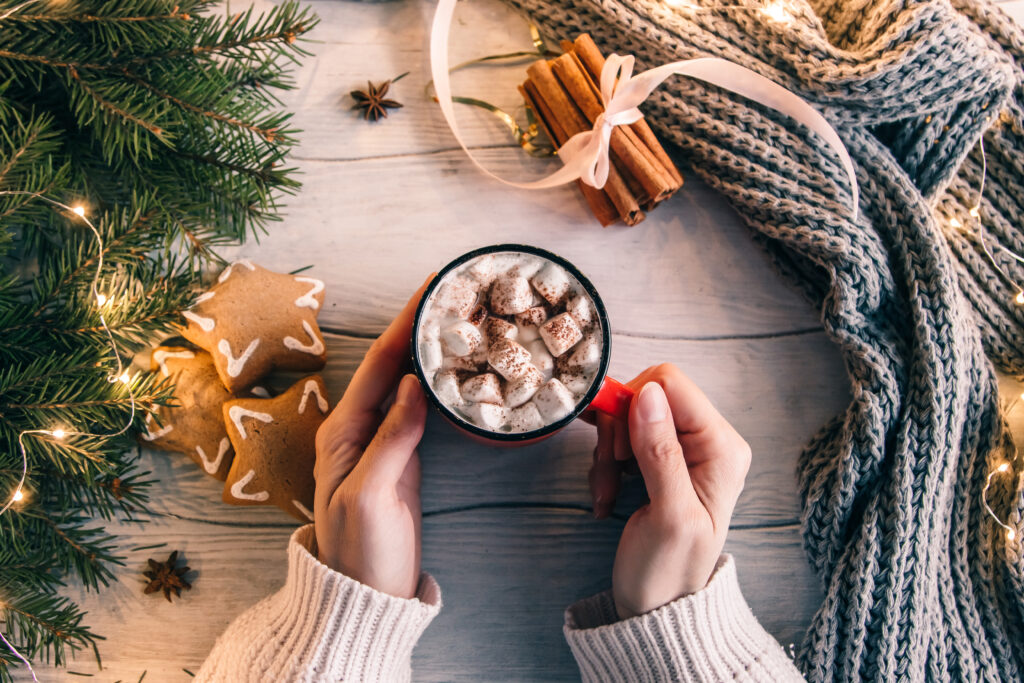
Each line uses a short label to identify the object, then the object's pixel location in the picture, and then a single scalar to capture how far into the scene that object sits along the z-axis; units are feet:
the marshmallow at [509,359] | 1.37
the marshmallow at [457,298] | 1.40
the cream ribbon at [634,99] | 1.67
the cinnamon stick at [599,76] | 1.73
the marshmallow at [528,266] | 1.43
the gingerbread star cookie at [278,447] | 1.64
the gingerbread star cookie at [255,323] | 1.66
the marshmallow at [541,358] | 1.40
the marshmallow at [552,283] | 1.43
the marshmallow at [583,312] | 1.41
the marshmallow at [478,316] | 1.42
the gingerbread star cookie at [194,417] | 1.67
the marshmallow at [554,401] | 1.36
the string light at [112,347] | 1.48
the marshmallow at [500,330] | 1.40
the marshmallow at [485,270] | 1.43
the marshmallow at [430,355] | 1.38
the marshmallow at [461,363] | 1.40
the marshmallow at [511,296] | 1.41
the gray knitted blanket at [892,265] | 1.68
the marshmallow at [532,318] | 1.42
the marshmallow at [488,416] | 1.36
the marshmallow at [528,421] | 1.37
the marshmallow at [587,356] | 1.39
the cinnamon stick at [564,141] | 1.76
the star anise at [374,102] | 1.79
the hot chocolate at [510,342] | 1.37
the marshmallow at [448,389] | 1.38
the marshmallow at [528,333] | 1.42
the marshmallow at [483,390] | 1.37
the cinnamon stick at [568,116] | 1.72
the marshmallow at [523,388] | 1.37
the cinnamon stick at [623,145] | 1.70
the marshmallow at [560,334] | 1.39
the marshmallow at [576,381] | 1.39
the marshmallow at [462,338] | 1.37
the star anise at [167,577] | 1.71
